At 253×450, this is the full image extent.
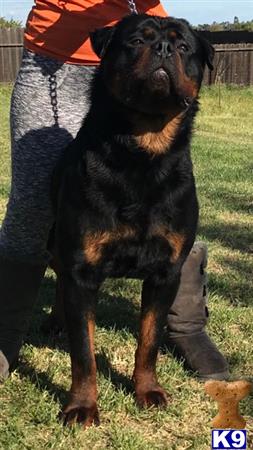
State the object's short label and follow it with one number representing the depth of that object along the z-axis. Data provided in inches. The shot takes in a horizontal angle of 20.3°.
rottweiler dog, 108.4
